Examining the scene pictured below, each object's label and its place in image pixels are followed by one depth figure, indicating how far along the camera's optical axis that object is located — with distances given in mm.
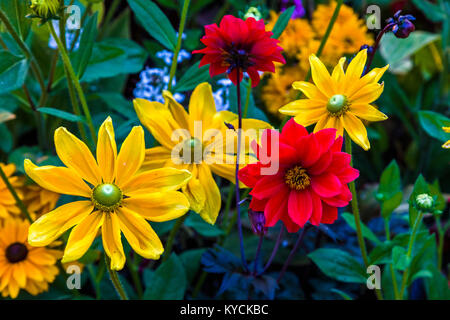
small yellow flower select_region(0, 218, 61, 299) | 863
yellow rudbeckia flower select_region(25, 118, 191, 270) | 595
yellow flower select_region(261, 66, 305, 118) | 1165
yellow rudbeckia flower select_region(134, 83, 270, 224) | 698
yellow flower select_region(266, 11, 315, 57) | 1169
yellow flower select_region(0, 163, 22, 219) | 884
